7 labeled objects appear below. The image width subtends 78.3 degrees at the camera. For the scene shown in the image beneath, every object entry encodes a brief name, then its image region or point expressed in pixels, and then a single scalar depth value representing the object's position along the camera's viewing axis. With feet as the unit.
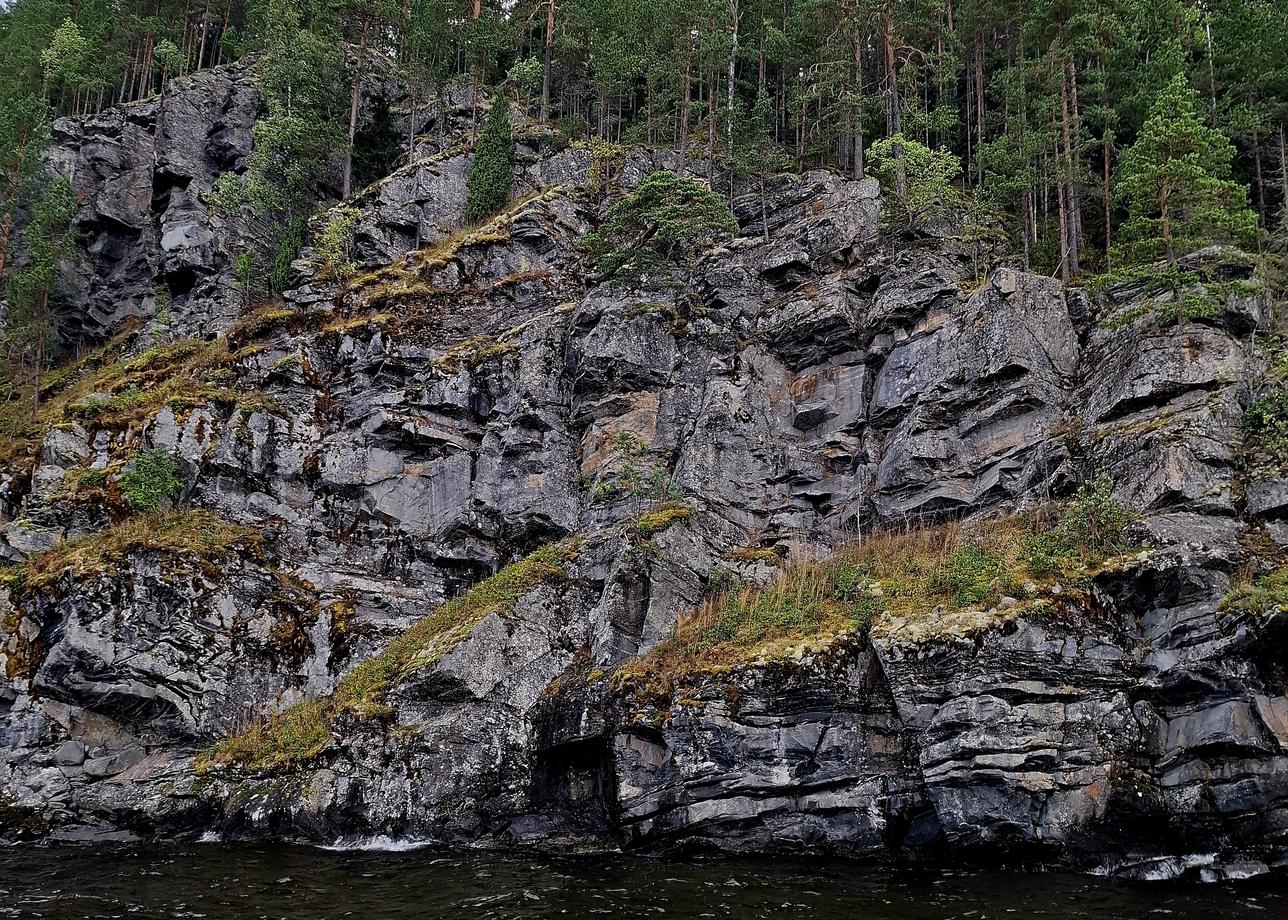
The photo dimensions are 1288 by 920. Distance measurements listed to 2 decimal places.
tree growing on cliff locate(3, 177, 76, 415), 123.85
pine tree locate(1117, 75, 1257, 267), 81.46
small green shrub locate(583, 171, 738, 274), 109.19
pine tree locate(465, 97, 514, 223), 133.08
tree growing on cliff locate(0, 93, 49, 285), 127.85
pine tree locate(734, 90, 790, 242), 128.47
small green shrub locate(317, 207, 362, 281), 120.79
